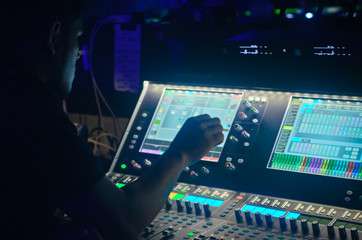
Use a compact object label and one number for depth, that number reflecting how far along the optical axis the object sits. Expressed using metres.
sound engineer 0.98
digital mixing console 1.26
